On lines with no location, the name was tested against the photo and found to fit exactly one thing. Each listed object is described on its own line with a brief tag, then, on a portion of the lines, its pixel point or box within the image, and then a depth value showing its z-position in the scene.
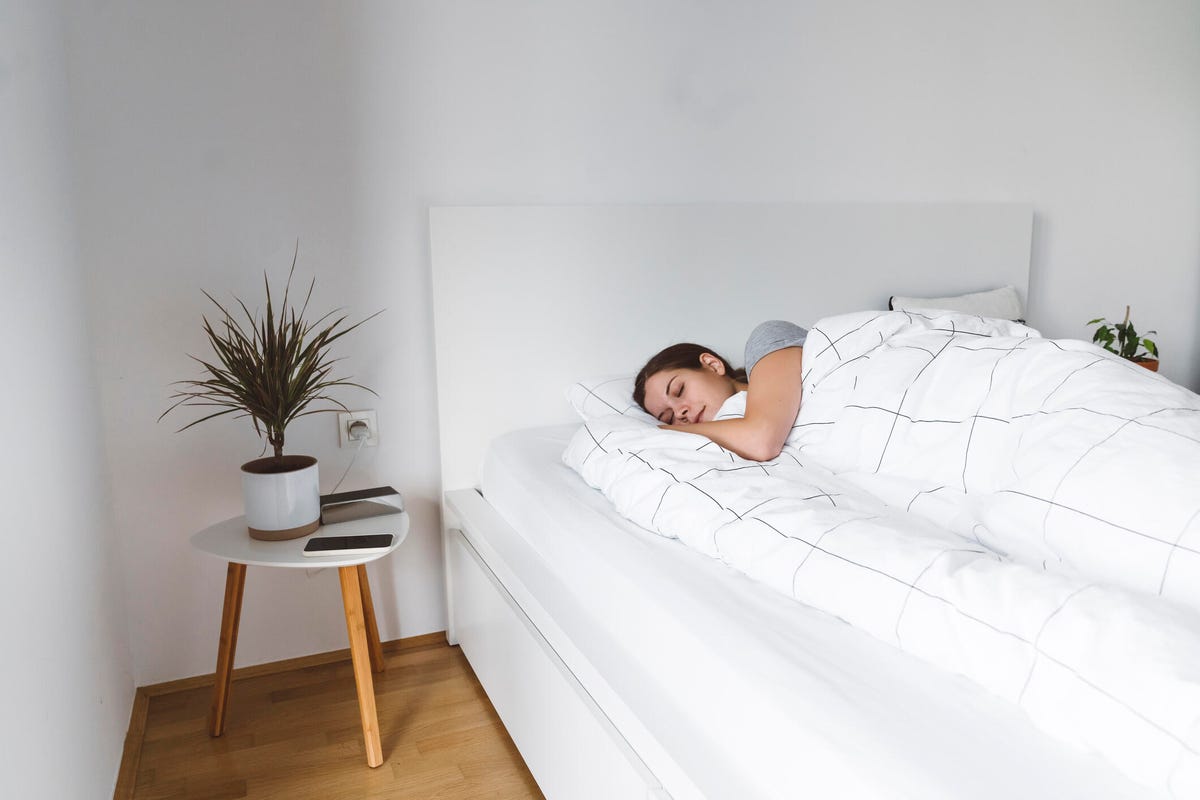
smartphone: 1.63
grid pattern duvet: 0.77
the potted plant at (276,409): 1.66
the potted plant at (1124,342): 2.73
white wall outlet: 2.01
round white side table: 1.62
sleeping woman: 1.61
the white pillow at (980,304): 2.40
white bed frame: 1.90
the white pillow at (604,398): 1.95
